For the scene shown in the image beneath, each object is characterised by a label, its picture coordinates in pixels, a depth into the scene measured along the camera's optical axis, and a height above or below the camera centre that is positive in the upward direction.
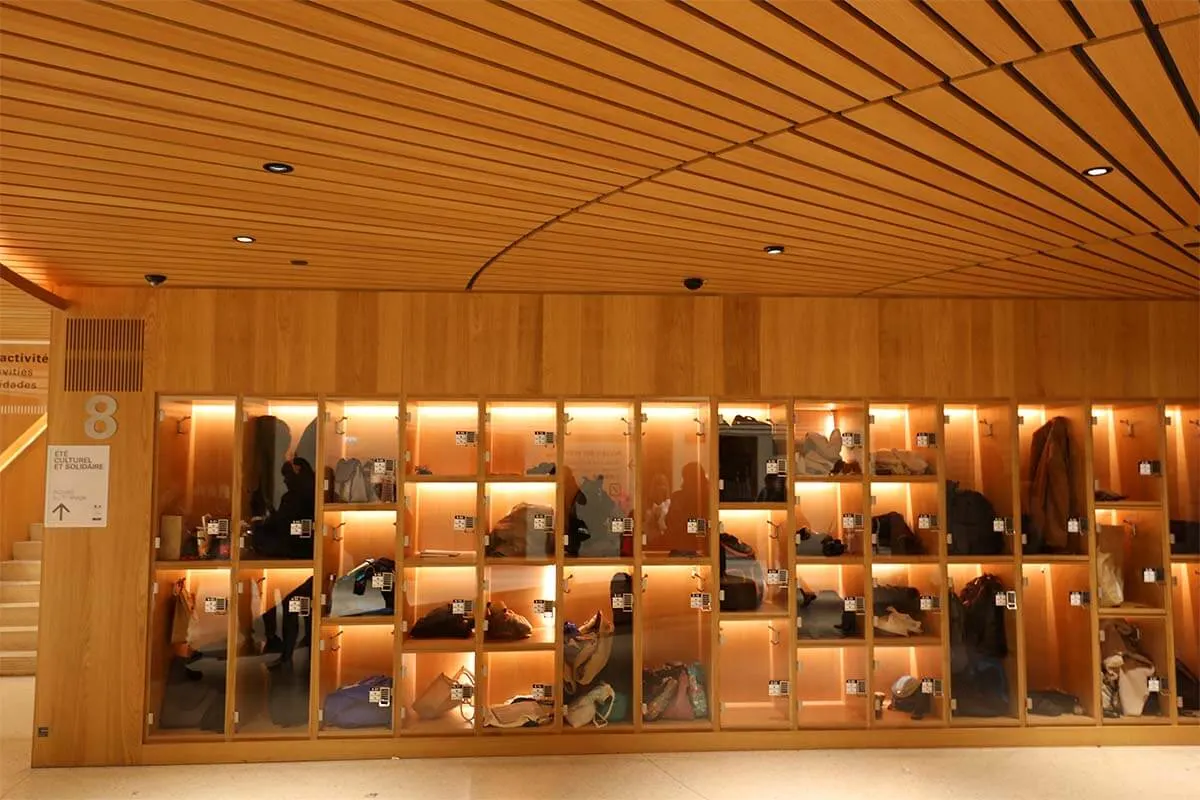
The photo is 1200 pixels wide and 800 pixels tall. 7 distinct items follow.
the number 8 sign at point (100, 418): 5.79 +0.30
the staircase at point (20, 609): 8.38 -1.34
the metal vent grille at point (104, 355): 5.80 +0.70
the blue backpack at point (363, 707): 5.85 -1.54
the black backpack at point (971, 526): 6.22 -0.45
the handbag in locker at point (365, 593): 5.90 -0.83
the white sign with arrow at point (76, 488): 5.72 -0.14
